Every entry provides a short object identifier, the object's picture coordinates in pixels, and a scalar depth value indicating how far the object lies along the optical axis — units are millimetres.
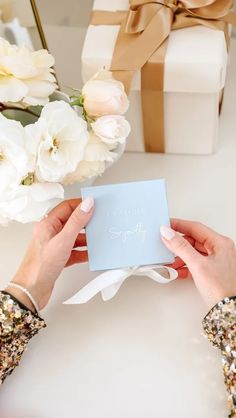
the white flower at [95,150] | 851
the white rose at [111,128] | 846
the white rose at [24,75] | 832
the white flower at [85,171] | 865
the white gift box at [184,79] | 961
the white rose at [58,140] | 803
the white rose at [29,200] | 812
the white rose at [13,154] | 788
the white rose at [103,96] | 850
